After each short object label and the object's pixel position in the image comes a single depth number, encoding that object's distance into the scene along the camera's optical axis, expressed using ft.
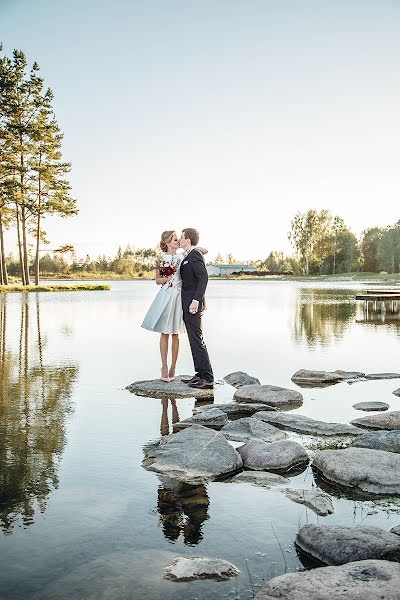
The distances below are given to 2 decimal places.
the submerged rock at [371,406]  24.79
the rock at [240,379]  29.78
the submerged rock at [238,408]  23.97
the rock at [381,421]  21.81
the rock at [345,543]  11.39
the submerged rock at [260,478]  15.88
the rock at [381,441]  18.56
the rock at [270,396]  26.02
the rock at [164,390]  27.61
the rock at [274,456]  17.15
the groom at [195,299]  28.96
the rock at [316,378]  30.99
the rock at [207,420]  21.61
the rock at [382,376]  32.55
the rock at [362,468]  15.49
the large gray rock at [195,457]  16.26
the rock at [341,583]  9.66
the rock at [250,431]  19.95
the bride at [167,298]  29.84
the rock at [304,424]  20.86
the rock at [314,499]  13.96
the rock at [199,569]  10.85
